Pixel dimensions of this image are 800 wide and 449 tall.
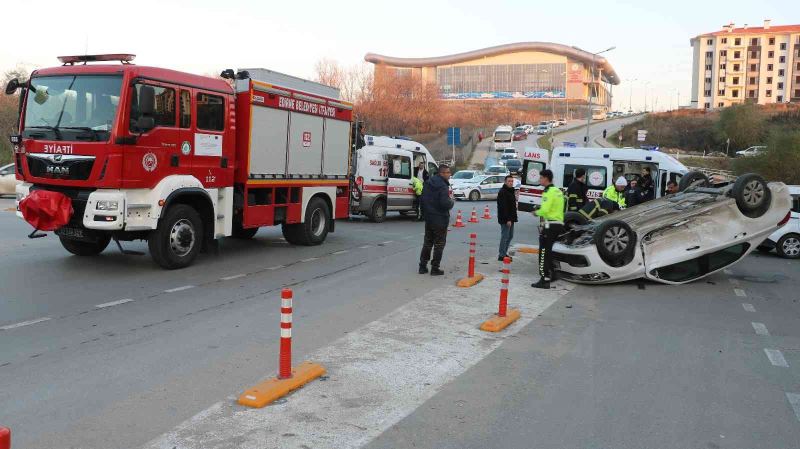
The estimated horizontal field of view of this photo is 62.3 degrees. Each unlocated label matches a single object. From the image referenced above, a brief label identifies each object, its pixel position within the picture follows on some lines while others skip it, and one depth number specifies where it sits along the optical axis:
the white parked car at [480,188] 34.50
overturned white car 10.05
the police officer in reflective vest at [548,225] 10.23
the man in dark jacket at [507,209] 12.16
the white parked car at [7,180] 26.11
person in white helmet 14.04
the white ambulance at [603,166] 19.70
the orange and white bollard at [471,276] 10.20
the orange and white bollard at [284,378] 5.03
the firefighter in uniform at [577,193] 12.59
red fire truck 9.52
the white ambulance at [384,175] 19.75
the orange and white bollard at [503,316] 7.58
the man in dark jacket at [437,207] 10.58
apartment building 118.56
